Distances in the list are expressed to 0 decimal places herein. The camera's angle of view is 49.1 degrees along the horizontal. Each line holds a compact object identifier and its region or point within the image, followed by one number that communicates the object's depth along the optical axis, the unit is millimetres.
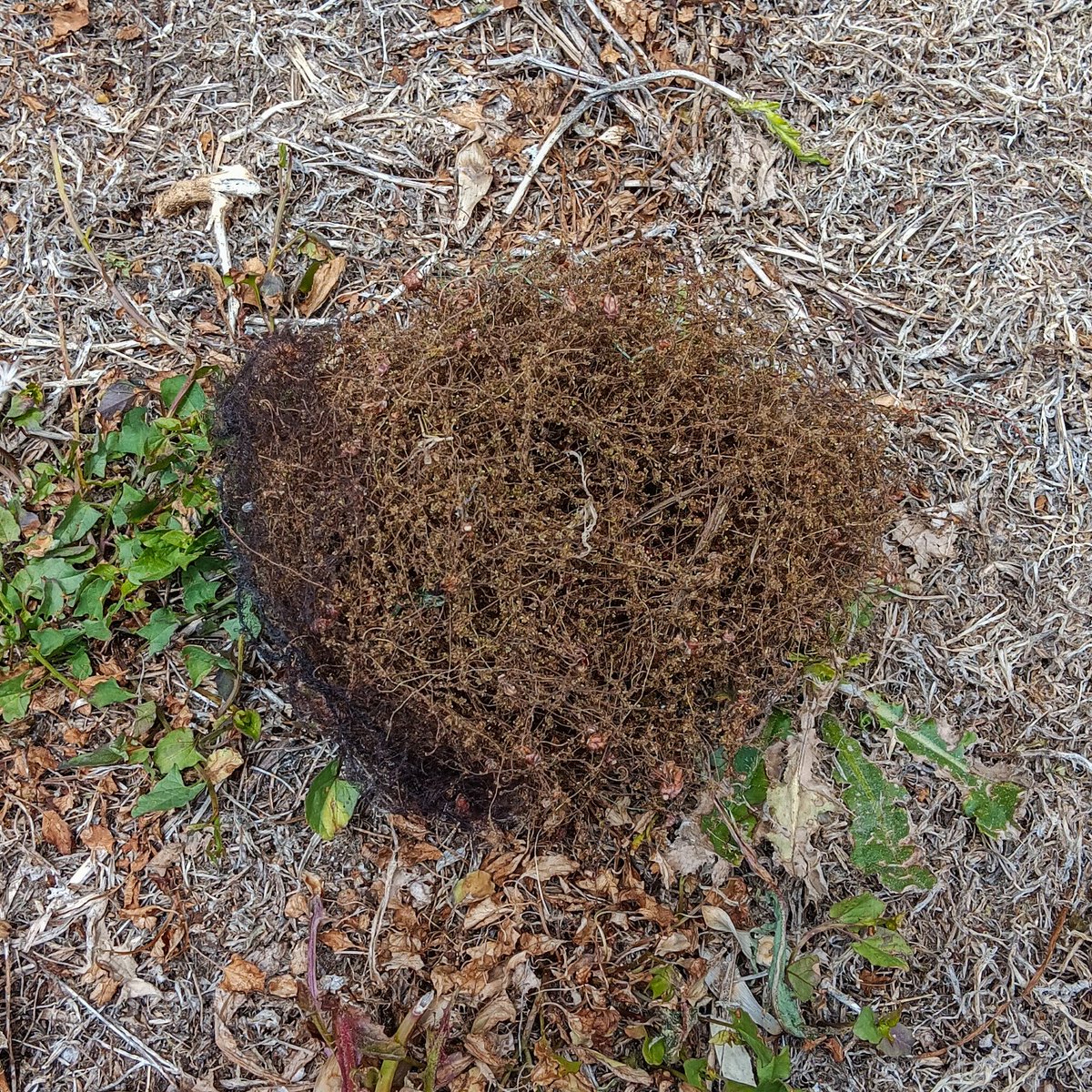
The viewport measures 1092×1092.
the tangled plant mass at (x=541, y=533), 513
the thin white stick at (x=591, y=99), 623
